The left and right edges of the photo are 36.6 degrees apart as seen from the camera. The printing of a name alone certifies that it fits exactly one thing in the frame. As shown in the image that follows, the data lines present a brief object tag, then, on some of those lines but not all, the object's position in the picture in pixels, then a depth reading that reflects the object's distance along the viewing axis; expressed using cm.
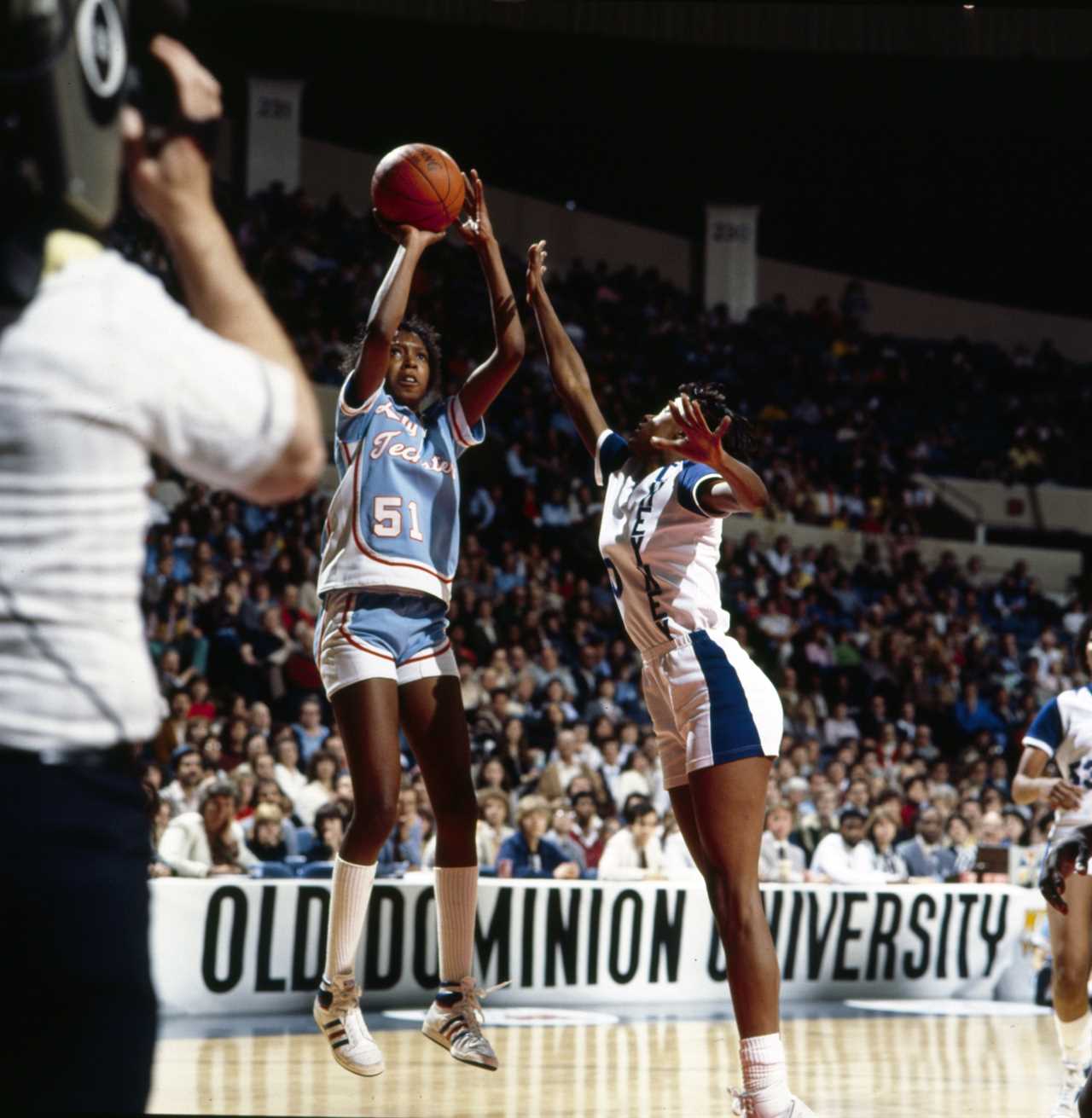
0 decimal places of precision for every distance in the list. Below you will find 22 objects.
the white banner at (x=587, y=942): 798
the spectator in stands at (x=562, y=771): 999
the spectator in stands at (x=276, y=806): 836
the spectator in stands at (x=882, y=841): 1038
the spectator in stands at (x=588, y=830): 948
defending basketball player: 409
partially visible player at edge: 557
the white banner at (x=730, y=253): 1820
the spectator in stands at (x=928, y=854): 1060
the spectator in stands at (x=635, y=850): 933
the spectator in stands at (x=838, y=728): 1249
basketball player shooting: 439
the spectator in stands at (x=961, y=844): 1068
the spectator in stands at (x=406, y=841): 883
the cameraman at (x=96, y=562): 201
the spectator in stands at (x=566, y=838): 938
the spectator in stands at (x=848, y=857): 1009
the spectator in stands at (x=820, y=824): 1030
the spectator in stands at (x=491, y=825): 915
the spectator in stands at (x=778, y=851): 1000
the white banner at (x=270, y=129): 1375
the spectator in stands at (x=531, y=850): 916
